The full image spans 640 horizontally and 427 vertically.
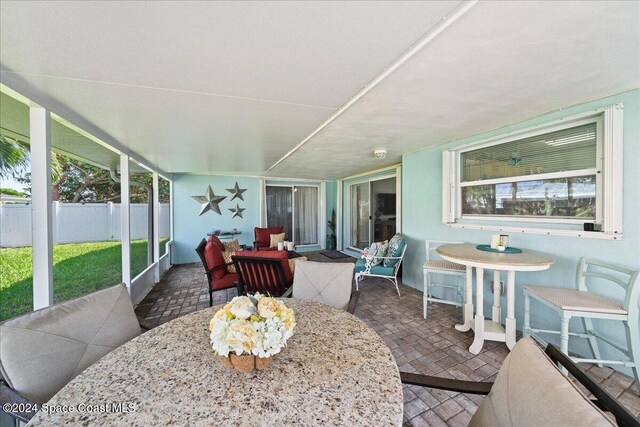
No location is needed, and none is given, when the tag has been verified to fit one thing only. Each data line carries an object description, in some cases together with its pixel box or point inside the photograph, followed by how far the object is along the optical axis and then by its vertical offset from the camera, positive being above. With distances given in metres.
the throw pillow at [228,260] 3.52 -0.79
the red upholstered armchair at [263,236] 5.53 -0.64
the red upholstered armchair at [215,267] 3.16 -0.79
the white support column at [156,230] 4.53 -0.39
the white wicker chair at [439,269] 2.83 -0.74
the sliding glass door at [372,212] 5.53 -0.04
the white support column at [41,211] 1.68 +0.00
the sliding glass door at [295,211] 6.93 -0.02
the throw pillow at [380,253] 3.85 -0.74
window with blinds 2.21 +0.38
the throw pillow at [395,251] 3.81 -0.68
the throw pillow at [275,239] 5.55 -0.69
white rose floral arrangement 0.87 -0.48
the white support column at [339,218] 7.24 -0.24
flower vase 0.90 -0.60
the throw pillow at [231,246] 4.00 -0.63
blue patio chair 3.69 -0.93
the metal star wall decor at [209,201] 6.02 +0.25
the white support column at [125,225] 3.10 -0.19
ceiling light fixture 3.66 +0.93
